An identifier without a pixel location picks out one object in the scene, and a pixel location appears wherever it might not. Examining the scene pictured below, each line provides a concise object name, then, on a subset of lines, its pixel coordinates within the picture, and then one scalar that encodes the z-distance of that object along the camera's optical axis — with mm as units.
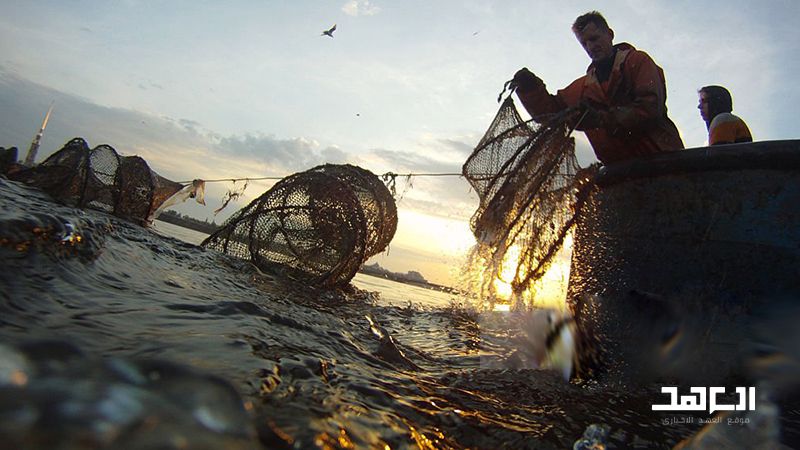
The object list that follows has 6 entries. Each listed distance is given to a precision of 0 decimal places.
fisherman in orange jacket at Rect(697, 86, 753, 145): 3453
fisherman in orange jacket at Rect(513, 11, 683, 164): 2996
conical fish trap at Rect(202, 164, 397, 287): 5918
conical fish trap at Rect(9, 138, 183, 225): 5910
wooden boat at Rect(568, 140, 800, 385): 2309
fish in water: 2627
